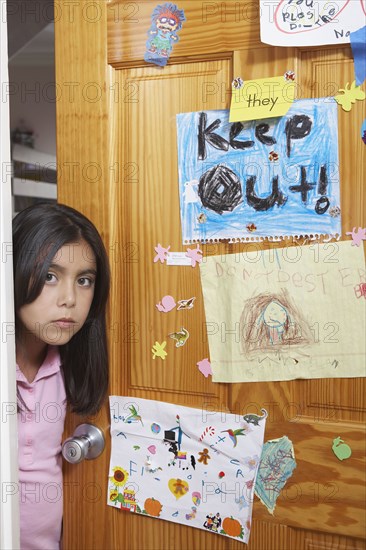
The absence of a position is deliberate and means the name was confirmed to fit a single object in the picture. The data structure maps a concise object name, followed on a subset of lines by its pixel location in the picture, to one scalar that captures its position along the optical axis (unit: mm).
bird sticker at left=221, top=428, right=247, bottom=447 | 987
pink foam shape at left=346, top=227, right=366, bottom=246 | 896
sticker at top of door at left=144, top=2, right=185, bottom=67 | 972
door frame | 806
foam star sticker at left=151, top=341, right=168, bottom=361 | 1032
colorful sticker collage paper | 989
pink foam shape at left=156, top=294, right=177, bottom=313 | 1021
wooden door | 922
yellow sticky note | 910
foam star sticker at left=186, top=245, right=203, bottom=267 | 995
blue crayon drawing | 908
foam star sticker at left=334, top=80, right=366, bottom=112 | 878
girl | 988
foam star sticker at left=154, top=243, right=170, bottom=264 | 1018
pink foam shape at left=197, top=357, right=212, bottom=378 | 1000
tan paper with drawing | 907
